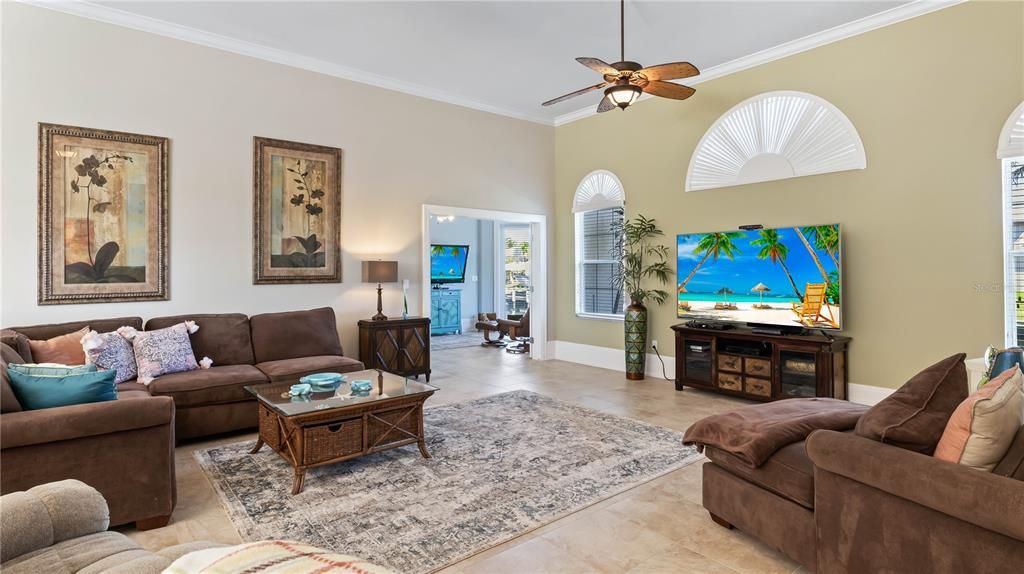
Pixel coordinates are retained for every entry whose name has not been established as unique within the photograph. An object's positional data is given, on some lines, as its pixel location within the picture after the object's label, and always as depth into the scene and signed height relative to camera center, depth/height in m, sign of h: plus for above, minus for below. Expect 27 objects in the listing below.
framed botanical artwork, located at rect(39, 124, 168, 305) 4.21 +0.59
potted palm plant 6.21 +0.14
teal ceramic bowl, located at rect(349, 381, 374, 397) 3.41 -0.69
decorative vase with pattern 6.19 -0.66
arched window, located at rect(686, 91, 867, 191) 4.87 +1.43
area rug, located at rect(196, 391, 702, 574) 2.51 -1.19
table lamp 5.67 +0.15
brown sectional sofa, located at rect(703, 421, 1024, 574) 1.55 -0.79
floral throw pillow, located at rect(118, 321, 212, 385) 3.94 -0.52
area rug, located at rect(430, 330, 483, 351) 9.17 -1.04
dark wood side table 5.66 -0.68
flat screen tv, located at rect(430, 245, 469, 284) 10.58 +0.44
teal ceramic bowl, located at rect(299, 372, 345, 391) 3.59 -0.67
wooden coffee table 3.01 -0.85
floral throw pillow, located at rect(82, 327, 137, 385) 3.77 -0.50
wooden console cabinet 4.63 -0.75
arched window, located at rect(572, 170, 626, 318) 6.95 +0.61
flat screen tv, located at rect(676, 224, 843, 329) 4.73 +0.08
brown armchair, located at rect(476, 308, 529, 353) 8.63 -0.81
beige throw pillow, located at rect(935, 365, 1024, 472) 1.69 -0.47
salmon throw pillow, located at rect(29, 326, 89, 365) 3.67 -0.46
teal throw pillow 2.49 -0.51
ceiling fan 3.58 +1.49
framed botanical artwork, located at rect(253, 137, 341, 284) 5.21 +0.75
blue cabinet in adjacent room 10.52 -0.53
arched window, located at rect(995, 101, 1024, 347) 3.94 +0.49
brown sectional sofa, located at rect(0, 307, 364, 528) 2.34 -0.77
